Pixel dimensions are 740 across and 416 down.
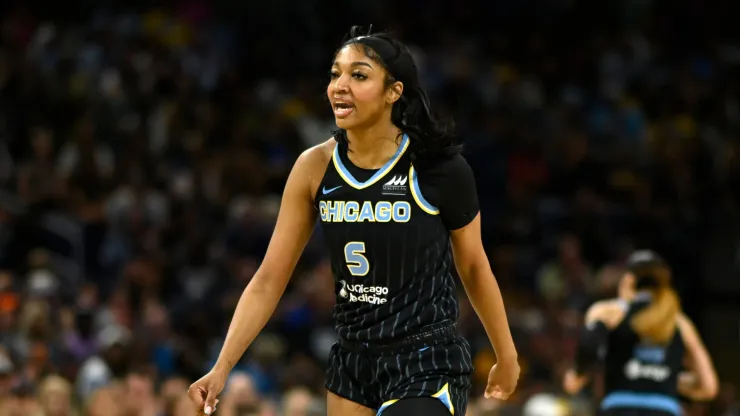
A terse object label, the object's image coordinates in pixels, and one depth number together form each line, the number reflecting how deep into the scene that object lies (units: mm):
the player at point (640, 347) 13453
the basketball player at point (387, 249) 8695
